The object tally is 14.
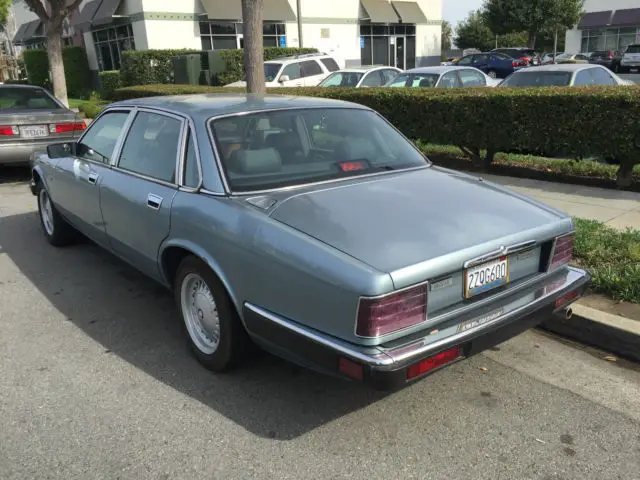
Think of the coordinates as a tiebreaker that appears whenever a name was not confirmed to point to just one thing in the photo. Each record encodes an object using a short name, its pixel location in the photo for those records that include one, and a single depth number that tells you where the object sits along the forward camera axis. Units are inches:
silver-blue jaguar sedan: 106.2
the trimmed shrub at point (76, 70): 1143.0
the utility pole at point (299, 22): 1015.0
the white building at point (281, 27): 986.1
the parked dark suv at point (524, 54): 1392.7
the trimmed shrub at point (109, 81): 971.3
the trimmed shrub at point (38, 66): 1192.8
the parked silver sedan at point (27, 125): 361.1
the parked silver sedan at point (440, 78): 488.1
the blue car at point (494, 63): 1290.6
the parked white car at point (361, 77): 582.2
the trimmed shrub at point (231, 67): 909.8
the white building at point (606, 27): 1870.1
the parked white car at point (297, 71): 643.5
